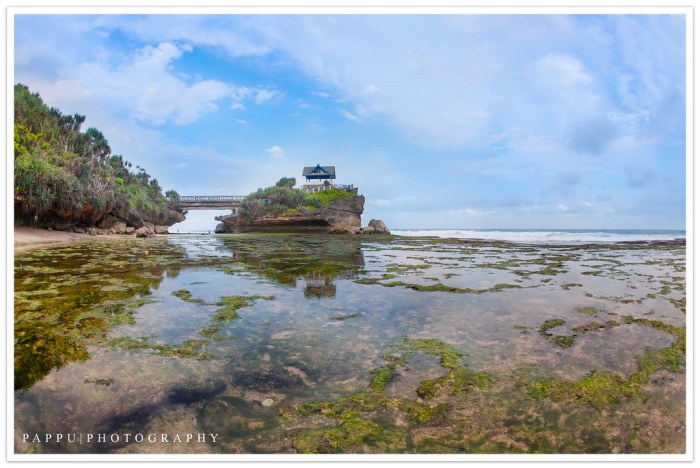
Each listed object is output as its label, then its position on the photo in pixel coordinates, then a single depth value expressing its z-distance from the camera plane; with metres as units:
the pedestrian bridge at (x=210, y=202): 67.62
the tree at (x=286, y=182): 64.56
